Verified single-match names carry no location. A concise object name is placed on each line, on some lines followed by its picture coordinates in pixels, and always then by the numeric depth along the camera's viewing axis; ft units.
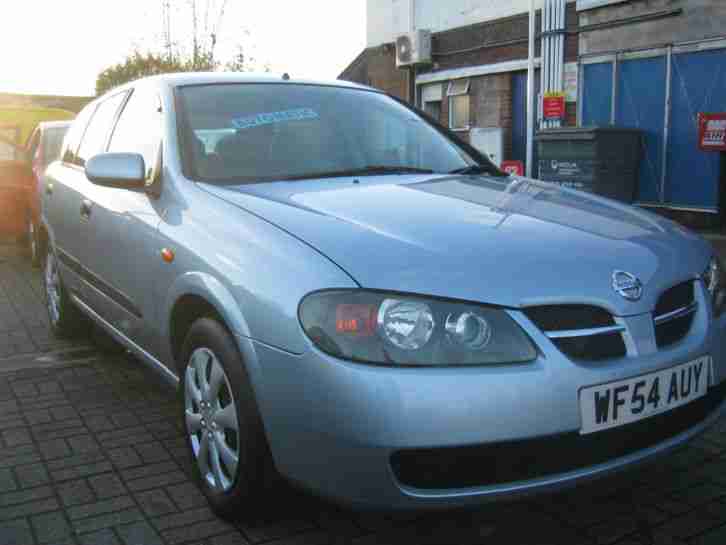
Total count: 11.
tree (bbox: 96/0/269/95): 70.18
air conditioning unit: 55.47
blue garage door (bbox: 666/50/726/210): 36.32
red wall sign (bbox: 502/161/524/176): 37.94
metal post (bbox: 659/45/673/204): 38.29
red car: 28.48
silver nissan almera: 7.17
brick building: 37.06
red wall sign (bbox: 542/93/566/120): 44.60
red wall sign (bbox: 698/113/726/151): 34.45
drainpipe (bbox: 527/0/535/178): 45.75
